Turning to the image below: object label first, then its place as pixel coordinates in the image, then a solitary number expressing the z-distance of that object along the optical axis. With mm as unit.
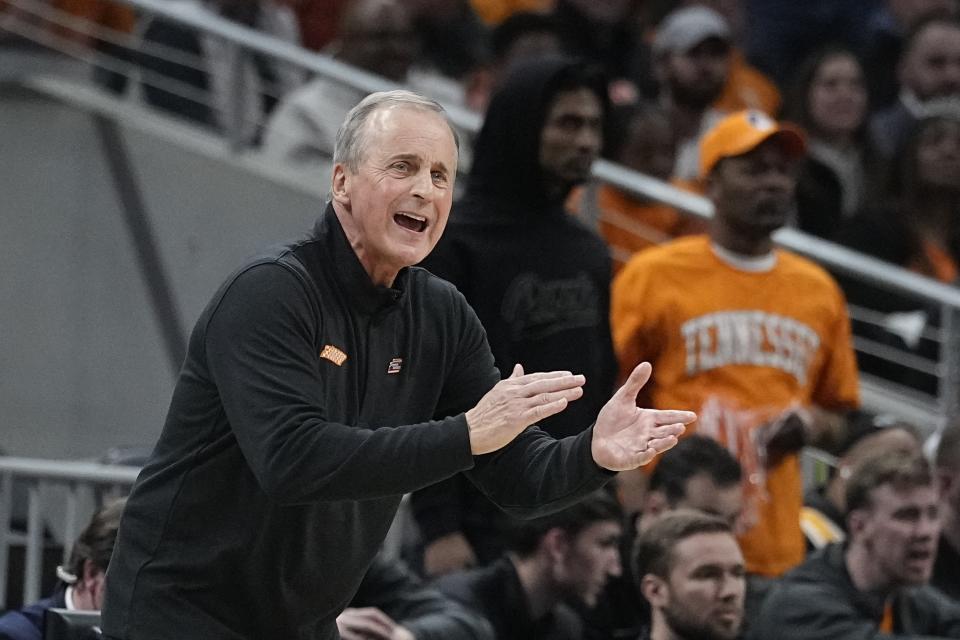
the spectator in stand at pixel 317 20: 20484
